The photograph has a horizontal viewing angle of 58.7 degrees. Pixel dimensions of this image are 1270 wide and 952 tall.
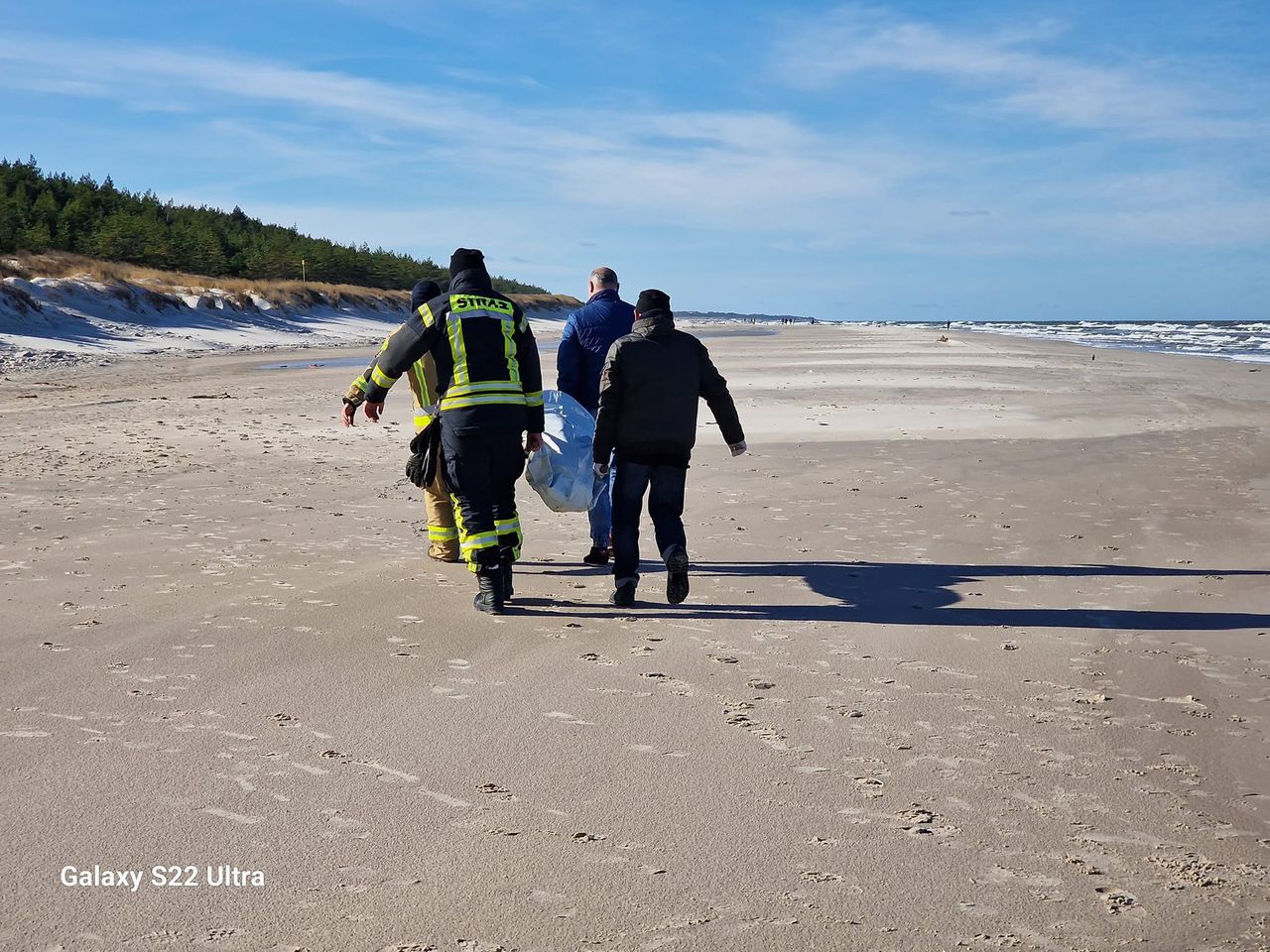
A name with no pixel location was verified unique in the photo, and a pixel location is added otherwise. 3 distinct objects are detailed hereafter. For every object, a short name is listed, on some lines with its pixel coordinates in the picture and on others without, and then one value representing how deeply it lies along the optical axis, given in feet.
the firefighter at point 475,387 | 21.29
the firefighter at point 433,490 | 24.53
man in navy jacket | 25.41
